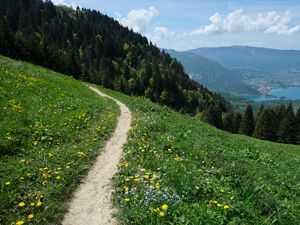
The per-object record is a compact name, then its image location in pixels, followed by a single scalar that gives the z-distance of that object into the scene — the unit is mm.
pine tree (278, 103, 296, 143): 82125
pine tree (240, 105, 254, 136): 91775
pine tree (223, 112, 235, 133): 97625
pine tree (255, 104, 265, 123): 91988
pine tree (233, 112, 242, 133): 97962
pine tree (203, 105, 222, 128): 98831
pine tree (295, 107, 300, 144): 82700
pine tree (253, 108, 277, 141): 84625
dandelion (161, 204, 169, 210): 6812
